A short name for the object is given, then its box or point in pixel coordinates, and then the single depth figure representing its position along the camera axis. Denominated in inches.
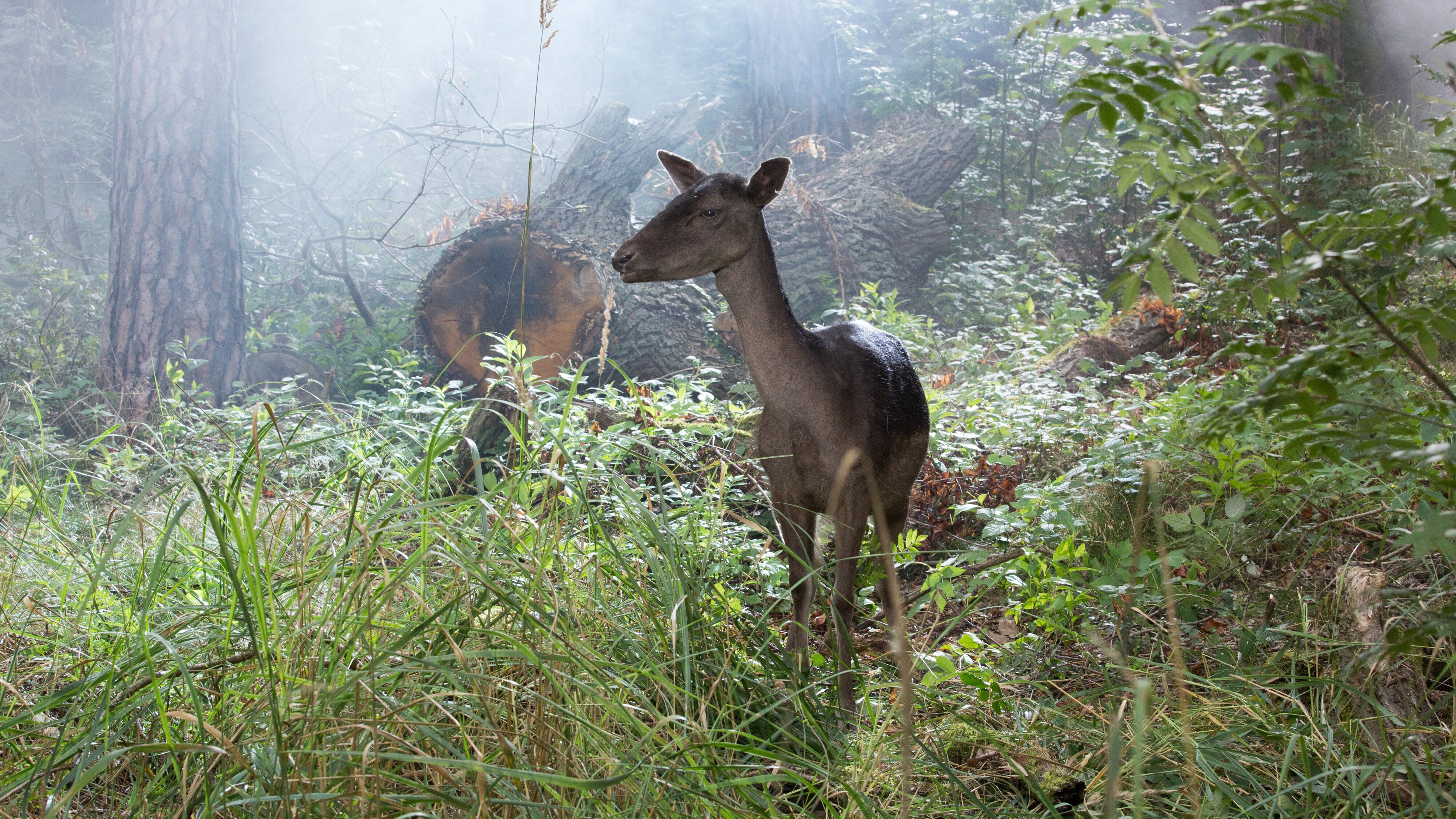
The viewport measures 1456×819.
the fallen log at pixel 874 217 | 354.3
